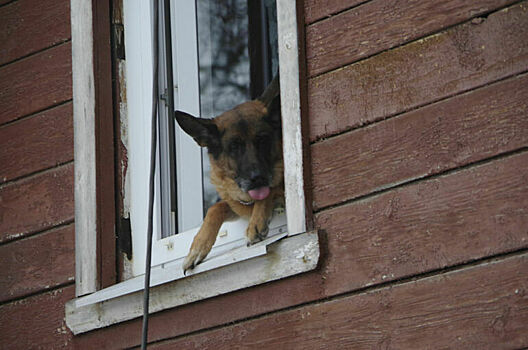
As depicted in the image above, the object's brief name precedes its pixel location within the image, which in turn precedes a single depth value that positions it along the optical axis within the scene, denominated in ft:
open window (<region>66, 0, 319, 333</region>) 23.36
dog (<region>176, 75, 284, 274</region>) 27.50
